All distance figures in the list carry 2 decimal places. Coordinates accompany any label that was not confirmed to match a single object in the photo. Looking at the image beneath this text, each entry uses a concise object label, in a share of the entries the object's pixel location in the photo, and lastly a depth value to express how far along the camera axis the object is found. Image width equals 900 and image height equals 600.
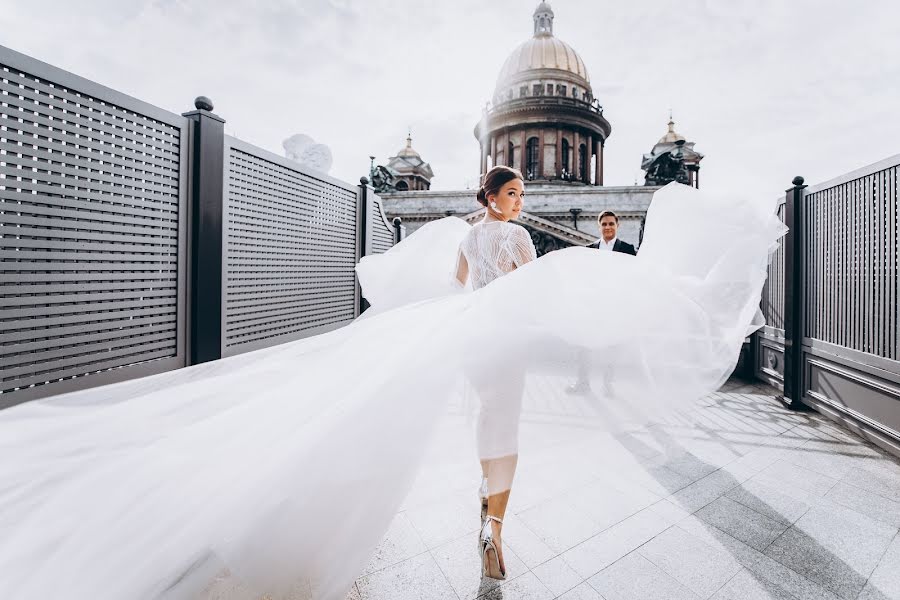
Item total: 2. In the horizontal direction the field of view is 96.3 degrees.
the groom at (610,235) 5.20
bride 1.94
